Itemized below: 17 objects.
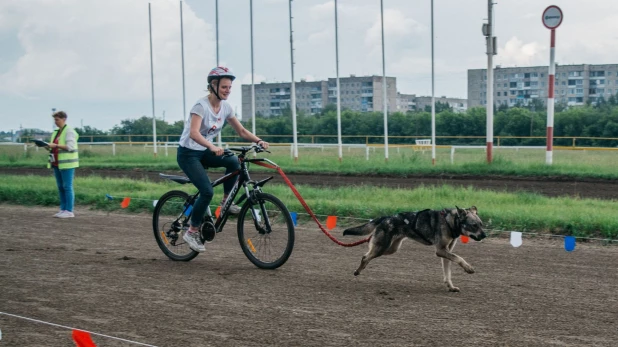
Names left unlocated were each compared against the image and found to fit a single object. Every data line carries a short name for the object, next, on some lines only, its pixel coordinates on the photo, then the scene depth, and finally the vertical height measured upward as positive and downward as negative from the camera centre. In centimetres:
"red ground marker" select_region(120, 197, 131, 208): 1531 -150
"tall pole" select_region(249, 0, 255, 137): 3643 +237
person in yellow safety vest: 1420 -59
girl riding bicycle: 870 -21
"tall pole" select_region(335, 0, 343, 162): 3416 +307
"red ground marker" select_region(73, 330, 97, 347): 484 -132
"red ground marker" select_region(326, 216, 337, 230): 1214 -154
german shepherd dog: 755 -107
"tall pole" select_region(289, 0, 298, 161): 3366 +123
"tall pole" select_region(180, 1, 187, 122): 4109 +317
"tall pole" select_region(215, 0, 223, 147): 3762 +484
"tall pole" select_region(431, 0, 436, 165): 3091 +121
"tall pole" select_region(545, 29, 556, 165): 2428 +79
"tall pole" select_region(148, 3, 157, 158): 4192 +271
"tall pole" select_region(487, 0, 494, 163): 2566 +139
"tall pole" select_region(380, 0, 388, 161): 3275 +198
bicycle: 859 -111
